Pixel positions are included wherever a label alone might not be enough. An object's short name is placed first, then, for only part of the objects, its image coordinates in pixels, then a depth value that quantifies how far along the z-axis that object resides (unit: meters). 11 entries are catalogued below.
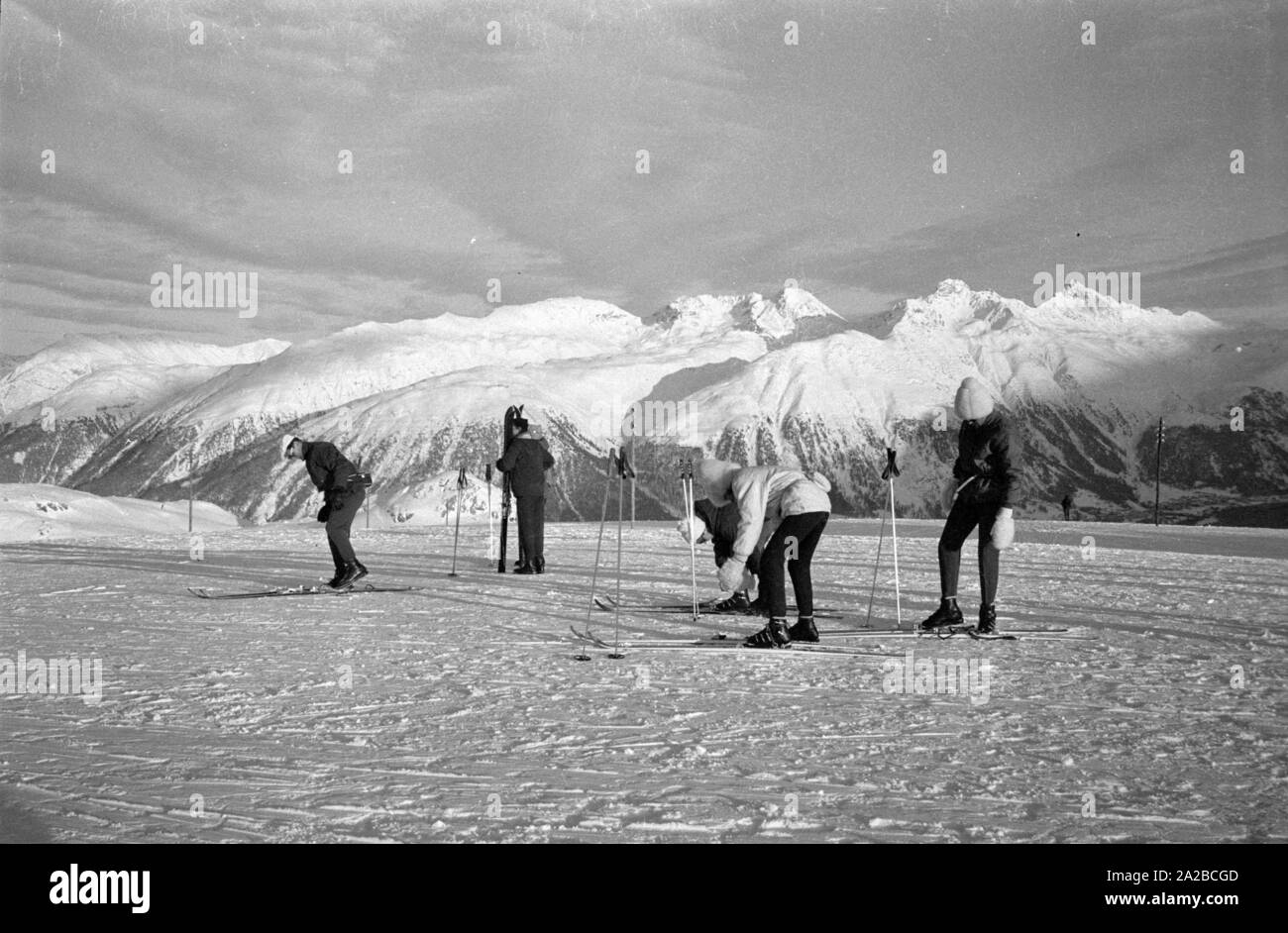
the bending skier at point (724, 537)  9.45
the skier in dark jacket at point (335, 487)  12.73
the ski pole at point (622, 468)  9.87
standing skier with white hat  9.48
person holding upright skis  14.95
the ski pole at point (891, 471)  10.27
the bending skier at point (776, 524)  8.30
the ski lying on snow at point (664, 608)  11.43
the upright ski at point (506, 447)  15.42
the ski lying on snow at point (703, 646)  8.80
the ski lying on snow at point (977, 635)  9.43
